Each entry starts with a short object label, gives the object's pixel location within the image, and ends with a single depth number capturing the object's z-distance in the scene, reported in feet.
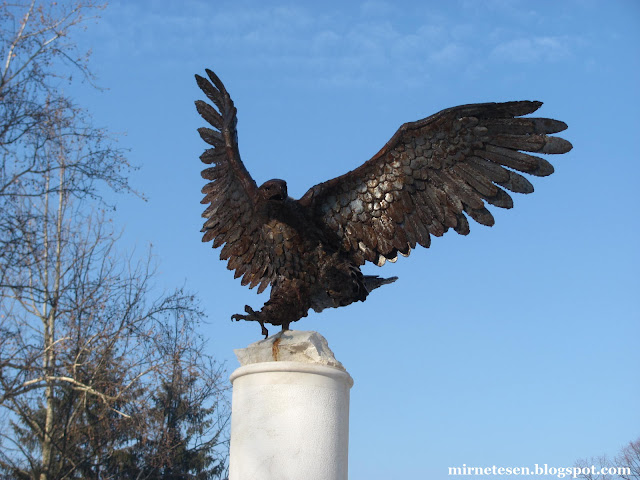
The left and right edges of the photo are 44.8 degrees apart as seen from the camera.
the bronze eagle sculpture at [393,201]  17.70
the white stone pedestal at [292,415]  15.85
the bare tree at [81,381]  26.48
